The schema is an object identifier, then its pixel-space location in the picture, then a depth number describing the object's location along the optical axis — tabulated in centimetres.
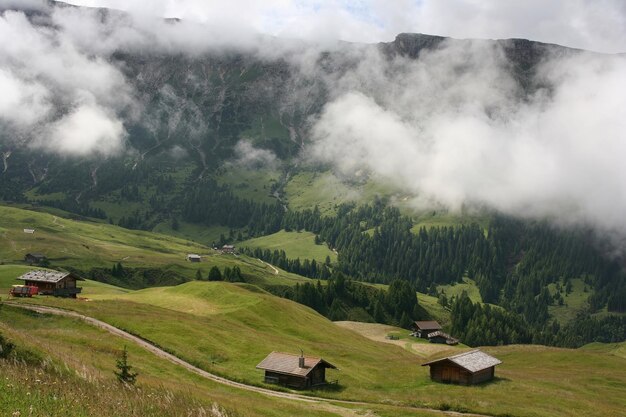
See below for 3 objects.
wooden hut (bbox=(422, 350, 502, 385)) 8625
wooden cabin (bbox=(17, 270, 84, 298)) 12406
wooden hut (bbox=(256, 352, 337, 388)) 7562
